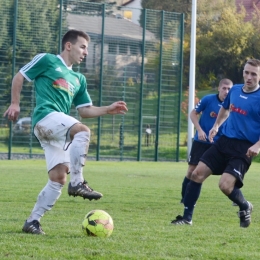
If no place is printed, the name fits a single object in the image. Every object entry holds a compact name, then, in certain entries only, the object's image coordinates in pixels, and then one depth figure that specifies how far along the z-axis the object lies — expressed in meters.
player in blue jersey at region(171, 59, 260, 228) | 16.93
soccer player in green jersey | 13.81
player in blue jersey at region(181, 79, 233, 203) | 22.73
